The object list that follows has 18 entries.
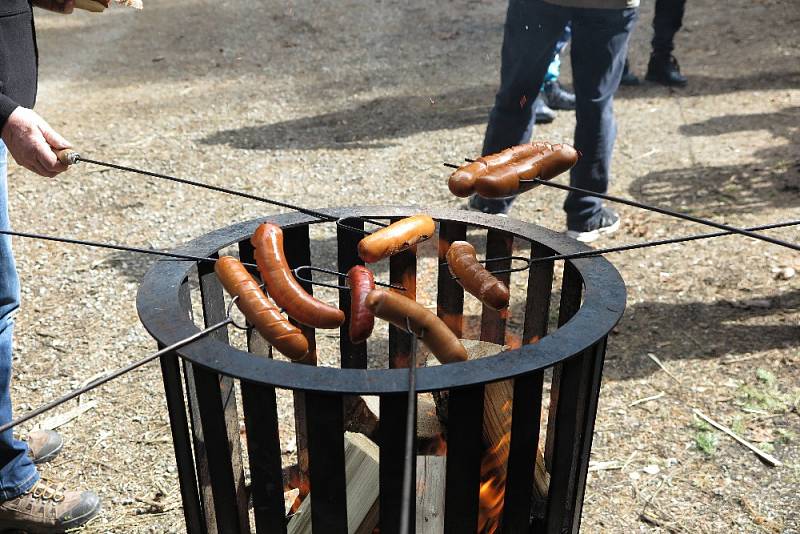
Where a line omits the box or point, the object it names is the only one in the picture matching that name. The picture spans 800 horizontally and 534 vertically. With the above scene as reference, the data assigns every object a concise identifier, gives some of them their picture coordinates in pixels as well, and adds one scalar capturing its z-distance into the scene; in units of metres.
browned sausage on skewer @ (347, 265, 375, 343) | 1.71
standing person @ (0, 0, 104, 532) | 1.99
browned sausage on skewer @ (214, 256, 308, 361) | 1.58
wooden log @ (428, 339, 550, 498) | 1.99
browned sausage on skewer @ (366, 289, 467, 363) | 1.57
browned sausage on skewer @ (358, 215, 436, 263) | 1.86
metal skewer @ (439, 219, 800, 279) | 1.71
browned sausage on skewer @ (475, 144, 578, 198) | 1.90
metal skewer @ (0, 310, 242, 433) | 1.24
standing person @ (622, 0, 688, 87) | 6.97
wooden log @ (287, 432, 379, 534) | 1.91
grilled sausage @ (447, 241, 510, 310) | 1.87
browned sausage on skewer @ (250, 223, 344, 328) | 1.63
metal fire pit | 1.41
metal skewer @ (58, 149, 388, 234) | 1.90
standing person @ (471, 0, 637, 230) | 3.92
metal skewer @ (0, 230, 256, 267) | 1.65
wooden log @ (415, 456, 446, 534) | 1.86
